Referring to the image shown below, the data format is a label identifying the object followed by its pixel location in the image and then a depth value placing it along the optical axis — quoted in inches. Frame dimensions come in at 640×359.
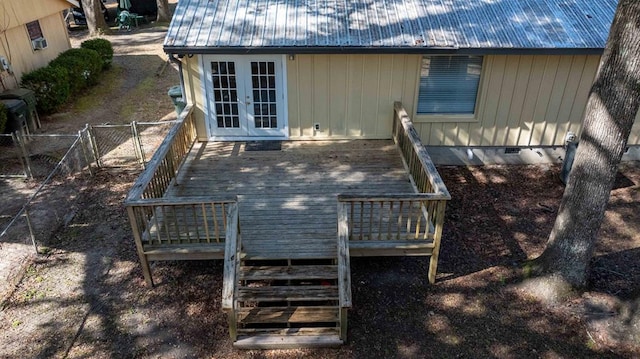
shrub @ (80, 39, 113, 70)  628.7
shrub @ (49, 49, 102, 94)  546.9
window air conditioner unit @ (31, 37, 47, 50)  527.8
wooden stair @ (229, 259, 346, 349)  210.4
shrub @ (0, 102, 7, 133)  406.6
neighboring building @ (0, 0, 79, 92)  471.8
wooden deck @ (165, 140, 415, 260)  246.0
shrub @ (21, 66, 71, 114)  488.7
